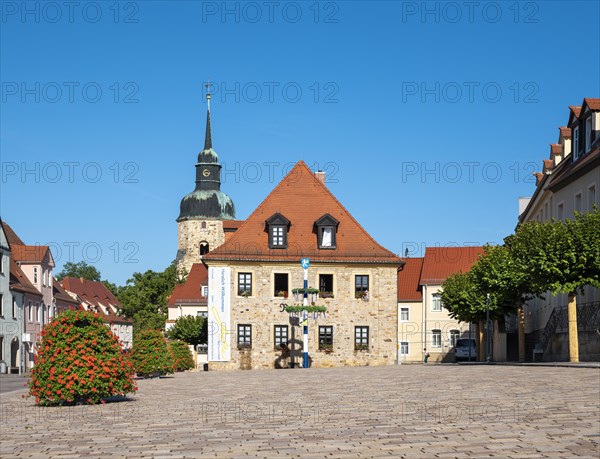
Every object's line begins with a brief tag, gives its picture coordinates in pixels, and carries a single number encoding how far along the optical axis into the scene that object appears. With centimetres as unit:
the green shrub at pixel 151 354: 3469
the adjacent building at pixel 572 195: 3800
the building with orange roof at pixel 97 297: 12181
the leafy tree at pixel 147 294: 8406
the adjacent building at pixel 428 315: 7838
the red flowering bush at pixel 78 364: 1880
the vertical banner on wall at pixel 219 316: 5534
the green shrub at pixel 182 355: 4917
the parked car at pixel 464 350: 6794
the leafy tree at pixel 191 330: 6509
